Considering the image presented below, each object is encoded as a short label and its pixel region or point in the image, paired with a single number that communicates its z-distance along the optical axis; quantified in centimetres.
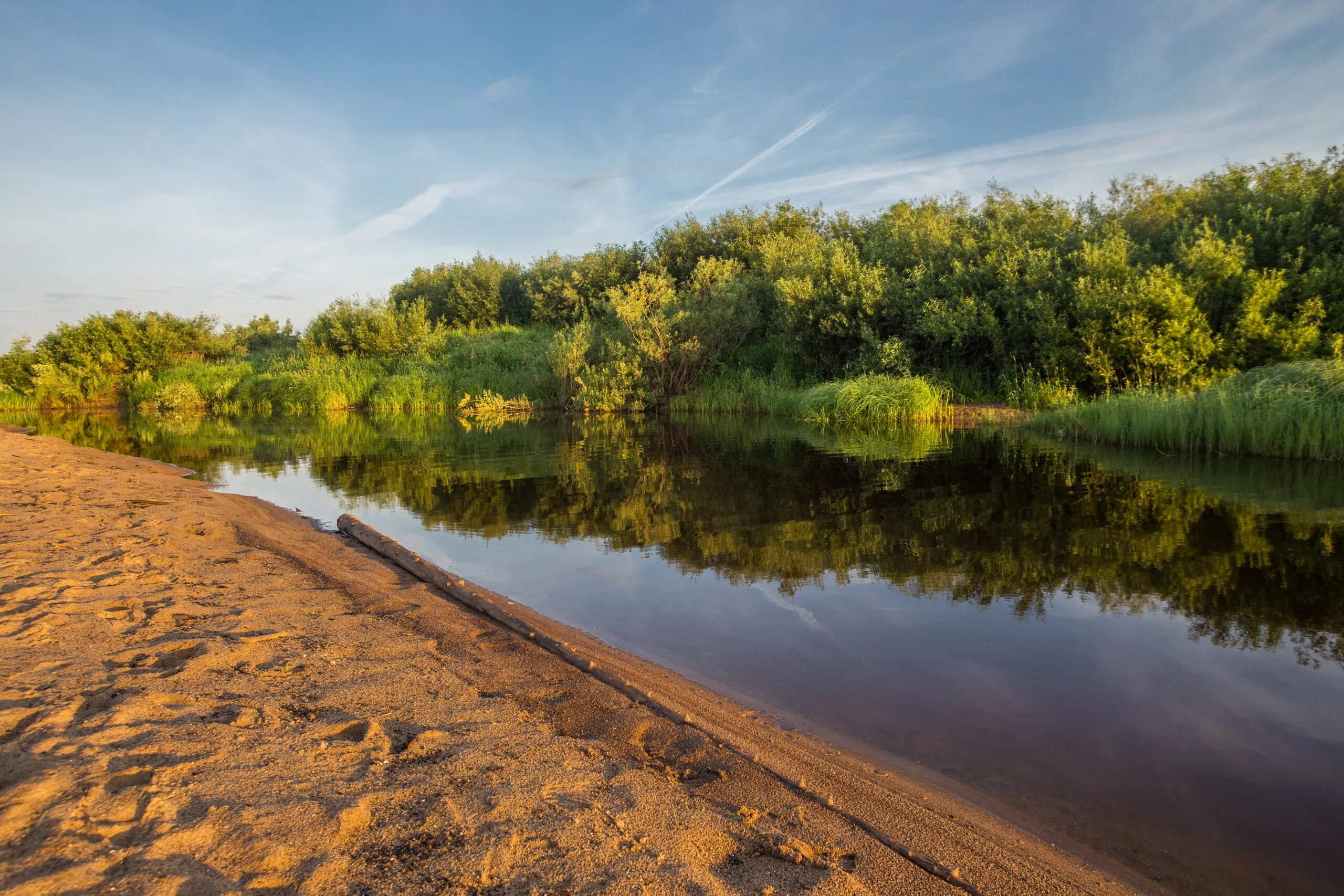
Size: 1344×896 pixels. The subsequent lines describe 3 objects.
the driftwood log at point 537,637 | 272
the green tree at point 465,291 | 5009
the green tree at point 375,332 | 4034
